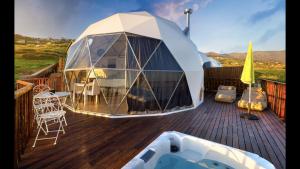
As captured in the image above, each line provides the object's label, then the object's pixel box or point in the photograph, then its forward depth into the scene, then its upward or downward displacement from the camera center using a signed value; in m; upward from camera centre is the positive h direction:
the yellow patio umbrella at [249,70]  6.10 +0.54
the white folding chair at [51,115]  3.85 -0.84
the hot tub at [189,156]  2.90 -1.58
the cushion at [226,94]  8.82 -0.66
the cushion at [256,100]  6.94 -0.83
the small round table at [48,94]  4.33 -0.37
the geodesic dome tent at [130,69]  6.34 +0.59
